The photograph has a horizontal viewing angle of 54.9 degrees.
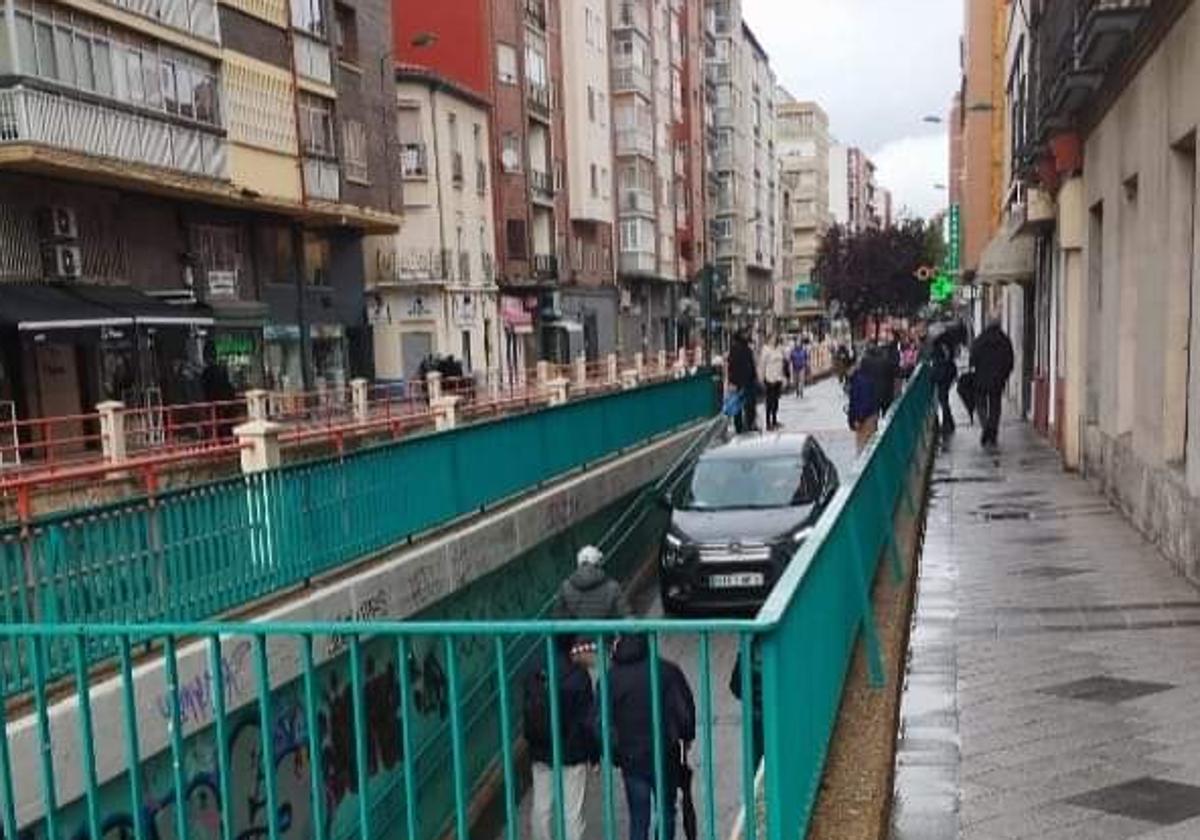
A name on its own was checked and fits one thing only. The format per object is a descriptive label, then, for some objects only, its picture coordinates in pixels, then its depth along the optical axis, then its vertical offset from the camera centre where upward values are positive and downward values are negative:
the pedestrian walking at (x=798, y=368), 36.78 -2.29
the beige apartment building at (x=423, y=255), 41.03 +2.12
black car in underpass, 11.99 -2.37
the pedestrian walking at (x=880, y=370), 17.53 -1.18
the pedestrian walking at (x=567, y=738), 5.00 -2.08
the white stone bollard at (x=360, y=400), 23.81 -1.78
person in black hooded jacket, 4.47 -1.91
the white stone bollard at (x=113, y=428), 16.38 -1.41
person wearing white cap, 7.01 -1.76
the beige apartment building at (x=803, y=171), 127.56 +14.07
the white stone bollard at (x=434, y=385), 24.45 -1.53
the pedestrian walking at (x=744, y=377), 22.56 -1.56
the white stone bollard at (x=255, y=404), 20.45 -1.48
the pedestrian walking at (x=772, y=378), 24.73 -1.71
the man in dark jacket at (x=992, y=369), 17.56 -1.25
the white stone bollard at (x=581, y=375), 33.84 -2.14
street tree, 69.00 +1.50
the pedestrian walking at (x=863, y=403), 17.62 -1.68
